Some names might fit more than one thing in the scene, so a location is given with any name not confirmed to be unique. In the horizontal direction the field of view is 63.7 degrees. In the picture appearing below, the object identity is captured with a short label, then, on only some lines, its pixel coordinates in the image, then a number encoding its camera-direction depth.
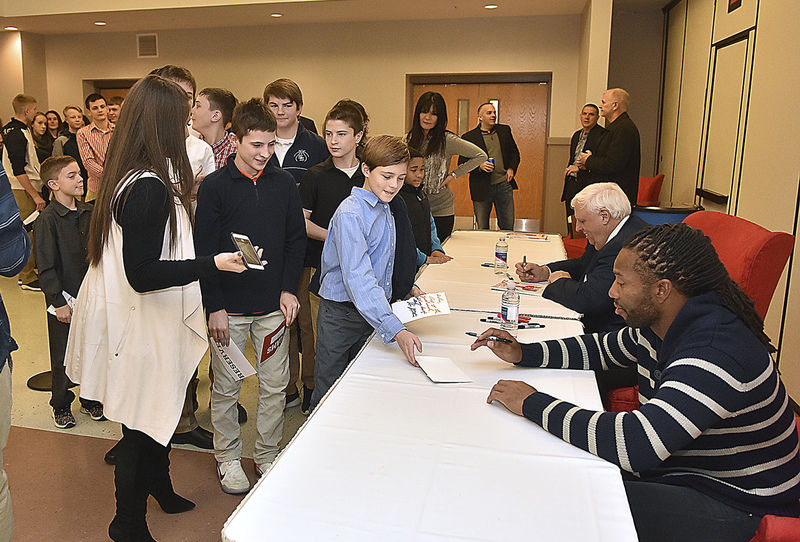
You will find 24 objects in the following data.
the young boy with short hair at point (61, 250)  2.99
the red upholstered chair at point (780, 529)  1.24
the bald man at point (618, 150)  5.18
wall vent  9.16
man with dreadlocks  1.34
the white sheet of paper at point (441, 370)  1.82
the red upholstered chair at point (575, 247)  5.13
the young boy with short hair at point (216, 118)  3.09
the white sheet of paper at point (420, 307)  2.07
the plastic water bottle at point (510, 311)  2.34
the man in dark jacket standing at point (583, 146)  5.67
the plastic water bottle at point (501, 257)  3.40
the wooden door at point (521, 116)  8.41
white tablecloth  1.15
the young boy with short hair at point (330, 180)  2.75
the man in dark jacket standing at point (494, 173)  5.89
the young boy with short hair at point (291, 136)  3.16
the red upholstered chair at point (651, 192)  6.61
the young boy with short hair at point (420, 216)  3.29
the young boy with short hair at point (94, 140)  4.74
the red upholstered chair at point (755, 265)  2.24
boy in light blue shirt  2.07
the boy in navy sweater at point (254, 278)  2.32
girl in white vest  1.82
